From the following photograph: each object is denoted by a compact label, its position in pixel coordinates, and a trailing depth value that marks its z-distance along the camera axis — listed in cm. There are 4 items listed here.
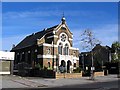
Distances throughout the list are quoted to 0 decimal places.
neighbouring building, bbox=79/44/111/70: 4006
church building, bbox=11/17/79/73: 3142
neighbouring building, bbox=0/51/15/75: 2341
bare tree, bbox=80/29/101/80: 1988
